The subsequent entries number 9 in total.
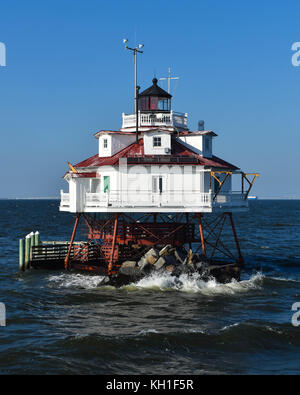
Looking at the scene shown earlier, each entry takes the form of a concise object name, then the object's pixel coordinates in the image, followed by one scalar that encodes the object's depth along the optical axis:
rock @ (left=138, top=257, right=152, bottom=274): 30.86
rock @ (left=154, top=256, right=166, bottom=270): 30.76
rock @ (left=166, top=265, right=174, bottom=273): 30.83
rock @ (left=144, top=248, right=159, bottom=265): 31.27
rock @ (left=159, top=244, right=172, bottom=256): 32.47
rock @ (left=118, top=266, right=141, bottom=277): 31.09
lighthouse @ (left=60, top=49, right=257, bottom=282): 32.75
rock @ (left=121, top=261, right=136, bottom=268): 31.59
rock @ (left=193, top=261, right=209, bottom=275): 30.95
